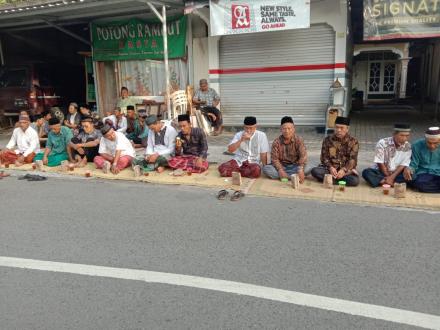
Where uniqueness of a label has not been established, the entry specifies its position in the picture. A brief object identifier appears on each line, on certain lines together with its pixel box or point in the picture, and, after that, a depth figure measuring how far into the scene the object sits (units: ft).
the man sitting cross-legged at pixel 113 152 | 24.11
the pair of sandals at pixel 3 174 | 24.78
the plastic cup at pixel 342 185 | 18.92
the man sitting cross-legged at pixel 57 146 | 26.58
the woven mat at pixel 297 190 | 17.12
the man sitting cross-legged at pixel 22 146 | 27.61
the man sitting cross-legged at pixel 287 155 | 20.31
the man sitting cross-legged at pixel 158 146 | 23.90
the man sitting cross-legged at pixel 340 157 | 19.31
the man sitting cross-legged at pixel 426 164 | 17.88
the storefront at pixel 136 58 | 37.38
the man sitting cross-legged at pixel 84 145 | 26.09
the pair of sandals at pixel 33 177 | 23.48
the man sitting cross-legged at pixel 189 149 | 23.06
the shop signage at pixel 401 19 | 27.53
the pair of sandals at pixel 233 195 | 18.40
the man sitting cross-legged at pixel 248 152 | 21.49
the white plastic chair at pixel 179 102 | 34.60
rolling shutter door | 33.37
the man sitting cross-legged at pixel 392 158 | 18.57
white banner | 29.99
